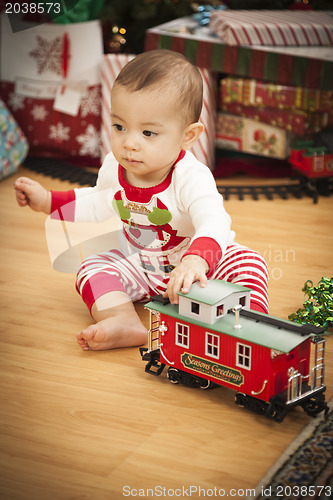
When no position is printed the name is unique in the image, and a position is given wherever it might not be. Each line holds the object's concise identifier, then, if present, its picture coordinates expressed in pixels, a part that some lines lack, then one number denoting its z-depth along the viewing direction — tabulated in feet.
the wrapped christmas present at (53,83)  8.07
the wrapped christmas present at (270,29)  7.62
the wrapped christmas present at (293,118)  7.63
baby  4.85
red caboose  4.47
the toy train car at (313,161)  7.41
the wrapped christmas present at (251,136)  7.86
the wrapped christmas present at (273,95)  7.51
